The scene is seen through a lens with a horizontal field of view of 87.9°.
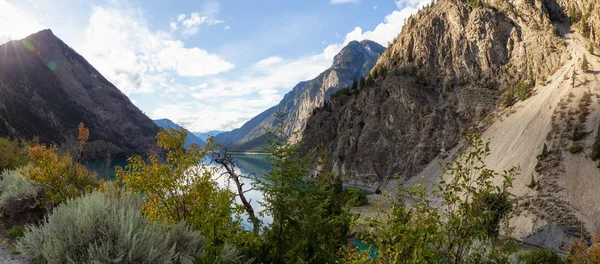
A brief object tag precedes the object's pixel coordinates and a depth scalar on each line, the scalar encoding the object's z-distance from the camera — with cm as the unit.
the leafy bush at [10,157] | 2449
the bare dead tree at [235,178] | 1212
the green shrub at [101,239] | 733
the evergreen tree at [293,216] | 1031
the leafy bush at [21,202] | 1531
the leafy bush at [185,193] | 1070
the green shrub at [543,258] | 1978
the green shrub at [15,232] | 1319
